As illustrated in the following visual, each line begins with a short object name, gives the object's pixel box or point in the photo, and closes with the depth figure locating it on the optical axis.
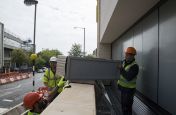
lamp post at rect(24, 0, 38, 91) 12.85
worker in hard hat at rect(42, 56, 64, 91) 3.95
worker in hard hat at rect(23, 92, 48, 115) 2.14
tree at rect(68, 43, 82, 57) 32.76
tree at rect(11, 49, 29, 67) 33.84
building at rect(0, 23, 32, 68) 31.71
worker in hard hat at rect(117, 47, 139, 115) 3.24
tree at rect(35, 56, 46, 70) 43.85
